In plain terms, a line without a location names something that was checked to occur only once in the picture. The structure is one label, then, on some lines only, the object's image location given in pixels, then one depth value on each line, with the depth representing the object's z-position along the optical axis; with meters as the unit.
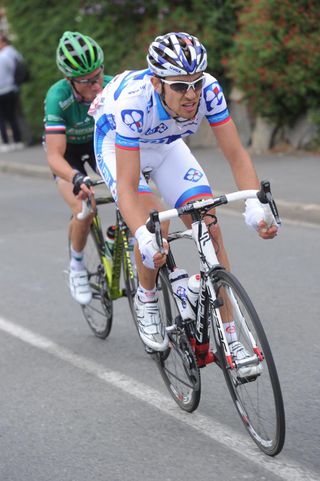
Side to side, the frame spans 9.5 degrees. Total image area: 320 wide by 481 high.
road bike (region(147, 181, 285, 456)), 8.10
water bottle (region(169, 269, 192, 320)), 9.39
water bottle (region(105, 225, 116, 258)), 12.07
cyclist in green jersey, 11.88
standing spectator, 34.94
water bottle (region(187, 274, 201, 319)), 9.23
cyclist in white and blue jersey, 8.73
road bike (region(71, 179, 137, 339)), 11.34
